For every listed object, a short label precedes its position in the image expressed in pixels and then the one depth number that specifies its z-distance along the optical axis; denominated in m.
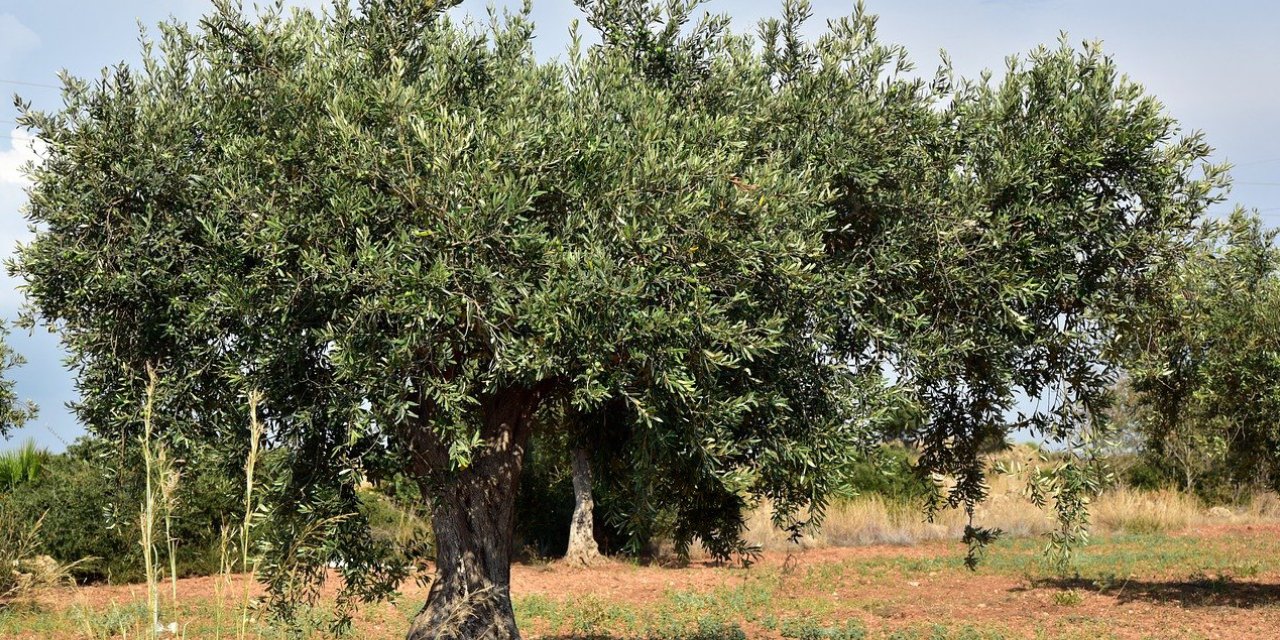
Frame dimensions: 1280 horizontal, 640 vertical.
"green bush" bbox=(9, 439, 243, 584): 23.44
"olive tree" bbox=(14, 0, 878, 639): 9.19
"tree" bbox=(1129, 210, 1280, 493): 16.09
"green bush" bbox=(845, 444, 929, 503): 34.88
